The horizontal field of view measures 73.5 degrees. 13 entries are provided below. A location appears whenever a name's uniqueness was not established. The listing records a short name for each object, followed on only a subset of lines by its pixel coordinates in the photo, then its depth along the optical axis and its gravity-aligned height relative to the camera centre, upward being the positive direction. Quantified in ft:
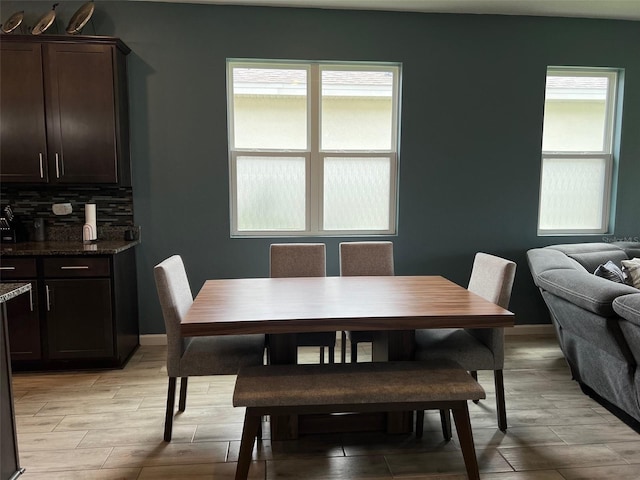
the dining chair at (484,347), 7.07 -2.61
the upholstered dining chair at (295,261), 9.25 -1.56
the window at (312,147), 11.54 +1.12
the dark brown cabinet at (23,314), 9.29 -2.81
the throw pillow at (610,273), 8.97 -1.73
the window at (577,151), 12.33 +1.13
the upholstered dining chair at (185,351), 6.74 -2.63
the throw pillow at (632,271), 9.34 -1.77
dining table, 5.73 -1.77
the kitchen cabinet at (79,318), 9.50 -2.93
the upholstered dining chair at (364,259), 9.55 -1.56
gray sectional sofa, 7.00 -2.42
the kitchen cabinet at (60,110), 9.77 +1.77
